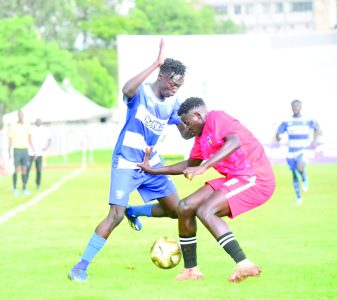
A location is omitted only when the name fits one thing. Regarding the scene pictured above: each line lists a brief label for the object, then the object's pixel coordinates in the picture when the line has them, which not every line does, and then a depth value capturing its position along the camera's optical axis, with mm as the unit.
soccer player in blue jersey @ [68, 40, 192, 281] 9867
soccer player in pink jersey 9312
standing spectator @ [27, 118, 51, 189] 26097
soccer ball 10055
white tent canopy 55438
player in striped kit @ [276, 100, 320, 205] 20891
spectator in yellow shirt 24484
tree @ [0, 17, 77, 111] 68500
